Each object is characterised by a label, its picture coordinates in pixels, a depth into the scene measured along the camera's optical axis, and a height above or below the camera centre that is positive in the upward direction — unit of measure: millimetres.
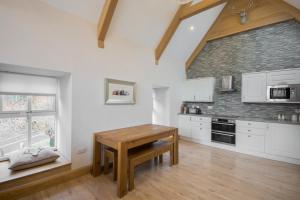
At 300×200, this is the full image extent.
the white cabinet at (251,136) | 3426 -890
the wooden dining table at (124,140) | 2082 -694
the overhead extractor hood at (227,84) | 4164 +449
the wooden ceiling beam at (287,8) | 3247 +2126
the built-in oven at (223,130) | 3844 -856
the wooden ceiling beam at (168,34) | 3555 +1720
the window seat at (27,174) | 1970 -1124
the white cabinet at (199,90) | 4602 +321
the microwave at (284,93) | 3178 +145
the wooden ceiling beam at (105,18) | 2536 +1473
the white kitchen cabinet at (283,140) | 3029 -879
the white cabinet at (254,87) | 3591 +310
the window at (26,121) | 2551 -428
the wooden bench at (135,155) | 2236 -959
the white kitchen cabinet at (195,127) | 4328 -893
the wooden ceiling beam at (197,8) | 3037 +2024
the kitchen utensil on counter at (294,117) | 3297 -408
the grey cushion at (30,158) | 2221 -972
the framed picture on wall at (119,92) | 3033 +160
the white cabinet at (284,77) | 3197 +518
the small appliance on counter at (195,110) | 4909 -372
